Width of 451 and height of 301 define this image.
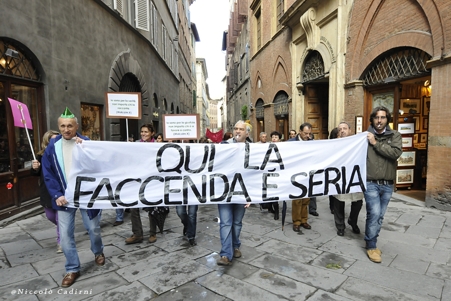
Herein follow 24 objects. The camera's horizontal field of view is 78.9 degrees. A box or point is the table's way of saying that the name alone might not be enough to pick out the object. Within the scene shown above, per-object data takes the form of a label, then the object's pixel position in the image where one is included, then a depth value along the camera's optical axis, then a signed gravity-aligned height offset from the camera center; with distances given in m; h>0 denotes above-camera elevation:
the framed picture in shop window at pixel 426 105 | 7.78 +0.82
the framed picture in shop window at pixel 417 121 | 7.75 +0.37
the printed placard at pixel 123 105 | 5.75 +0.69
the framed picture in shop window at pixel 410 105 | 7.57 +0.82
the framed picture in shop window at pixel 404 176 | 7.77 -1.20
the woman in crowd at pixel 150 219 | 4.27 -1.30
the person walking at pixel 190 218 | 4.13 -1.24
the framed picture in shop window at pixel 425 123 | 7.91 +0.31
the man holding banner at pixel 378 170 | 3.53 -0.46
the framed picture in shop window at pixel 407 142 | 7.68 -0.22
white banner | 3.47 -0.49
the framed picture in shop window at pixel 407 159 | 7.71 -0.70
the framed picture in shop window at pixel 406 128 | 7.57 +0.18
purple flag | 3.26 +0.29
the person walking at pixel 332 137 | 5.18 -0.04
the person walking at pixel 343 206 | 4.36 -1.17
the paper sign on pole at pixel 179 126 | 6.37 +0.25
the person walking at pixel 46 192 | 3.54 -0.70
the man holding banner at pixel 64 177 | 3.11 -0.46
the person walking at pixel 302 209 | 4.74 -1.29
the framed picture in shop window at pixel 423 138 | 7.93 -0.11
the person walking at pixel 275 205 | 5.49 -1.44
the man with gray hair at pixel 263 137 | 6.81 -0.03
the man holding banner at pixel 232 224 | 3.49 -1.15
